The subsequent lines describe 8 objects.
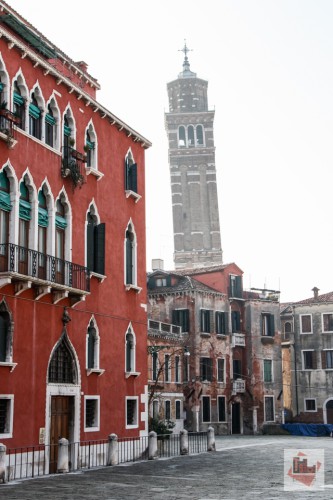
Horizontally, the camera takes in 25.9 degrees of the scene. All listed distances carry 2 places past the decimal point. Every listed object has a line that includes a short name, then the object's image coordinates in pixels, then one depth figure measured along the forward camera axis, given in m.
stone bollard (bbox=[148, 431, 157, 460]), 23.67
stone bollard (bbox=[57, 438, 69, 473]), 18.98
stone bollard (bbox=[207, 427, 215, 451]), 29.00
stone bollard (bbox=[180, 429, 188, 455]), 26.11
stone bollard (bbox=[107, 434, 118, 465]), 21.50
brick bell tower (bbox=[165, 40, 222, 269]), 85.12
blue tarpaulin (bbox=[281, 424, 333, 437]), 46.28
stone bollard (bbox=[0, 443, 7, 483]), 16.66
